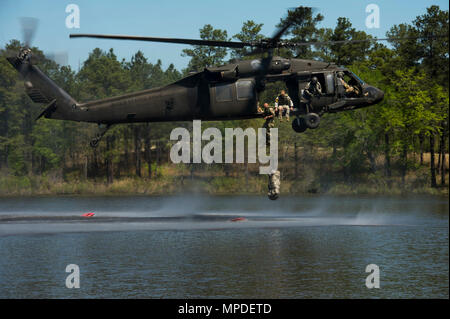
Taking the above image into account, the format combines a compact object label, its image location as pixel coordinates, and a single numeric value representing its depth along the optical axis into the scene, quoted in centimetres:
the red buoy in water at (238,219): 7556
